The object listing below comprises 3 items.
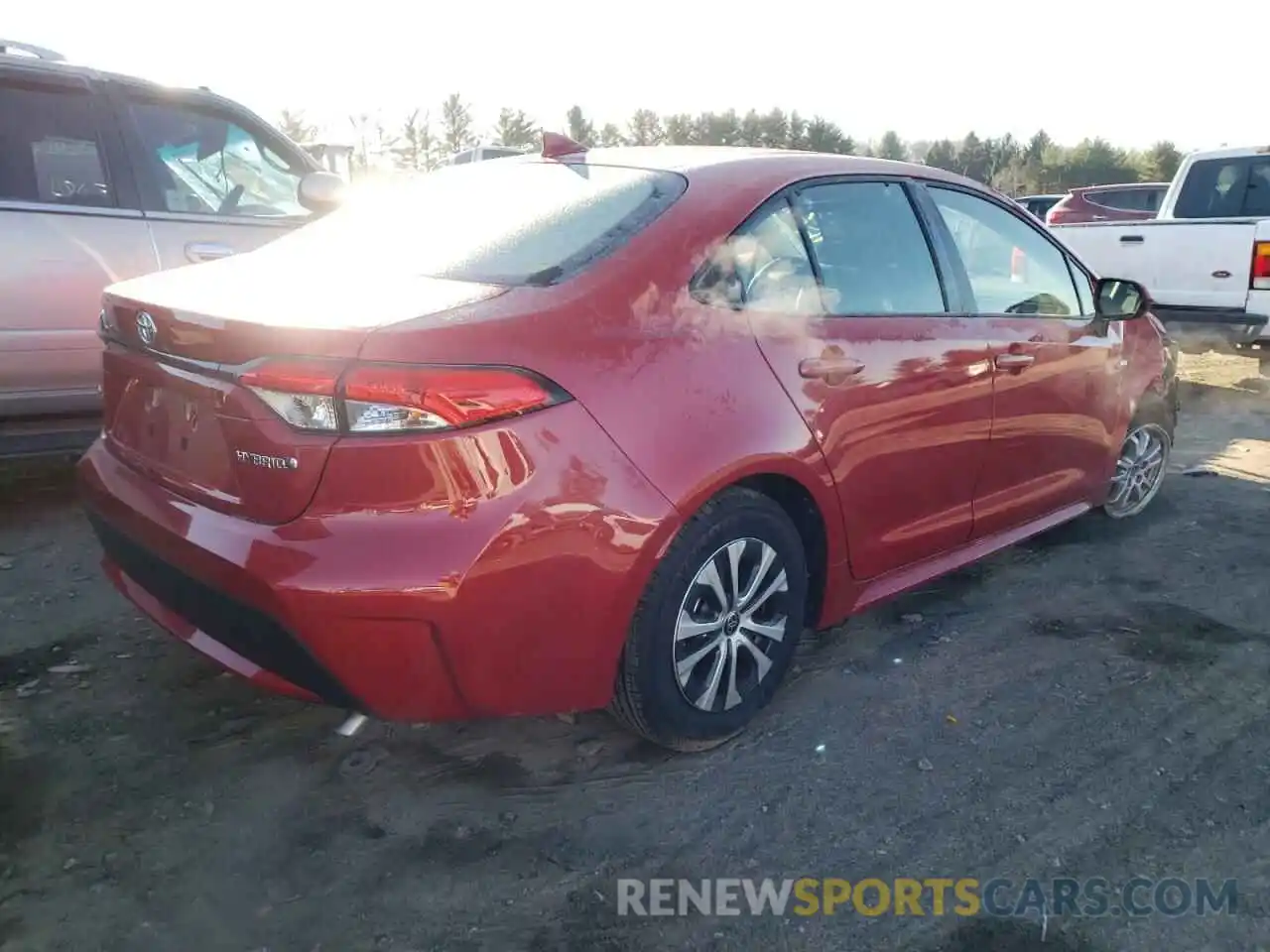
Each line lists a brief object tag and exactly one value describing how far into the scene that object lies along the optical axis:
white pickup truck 7.25
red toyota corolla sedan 2.22
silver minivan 4.32
